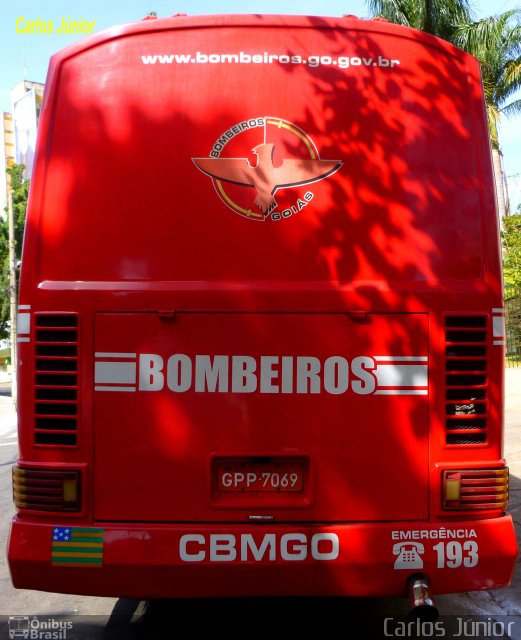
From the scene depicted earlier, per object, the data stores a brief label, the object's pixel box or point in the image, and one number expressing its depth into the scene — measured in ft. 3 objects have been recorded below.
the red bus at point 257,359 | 11.17
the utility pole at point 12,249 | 85.98
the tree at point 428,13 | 67.87
